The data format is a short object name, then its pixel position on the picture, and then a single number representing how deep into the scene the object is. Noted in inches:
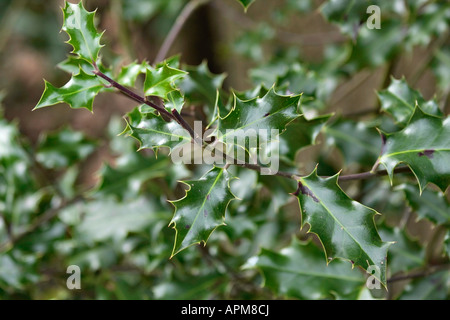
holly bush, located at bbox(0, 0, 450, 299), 21.0
